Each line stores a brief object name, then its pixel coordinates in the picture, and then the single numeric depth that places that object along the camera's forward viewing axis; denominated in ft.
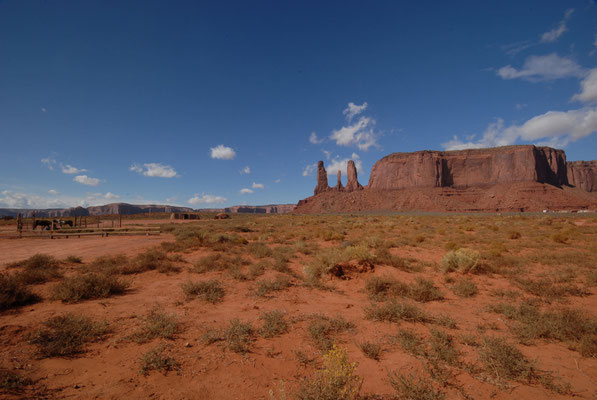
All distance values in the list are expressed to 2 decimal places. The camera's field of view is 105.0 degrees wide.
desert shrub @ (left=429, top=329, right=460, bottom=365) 10.65
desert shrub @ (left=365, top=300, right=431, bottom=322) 14.97
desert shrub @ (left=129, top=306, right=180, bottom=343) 12.30
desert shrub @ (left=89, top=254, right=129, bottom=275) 24.11
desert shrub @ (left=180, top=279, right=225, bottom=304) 18.21
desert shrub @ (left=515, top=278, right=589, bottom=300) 18.43
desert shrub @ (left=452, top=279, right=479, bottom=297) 19.65
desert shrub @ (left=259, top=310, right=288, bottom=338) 12.98
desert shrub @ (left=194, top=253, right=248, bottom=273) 26.45
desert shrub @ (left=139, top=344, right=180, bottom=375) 9.96
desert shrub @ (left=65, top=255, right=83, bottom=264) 27.48
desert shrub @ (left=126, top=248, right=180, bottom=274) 25.15
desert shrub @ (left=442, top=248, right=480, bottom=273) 24.67
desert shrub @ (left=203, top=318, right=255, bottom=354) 11.56
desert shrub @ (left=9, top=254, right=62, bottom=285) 20.08
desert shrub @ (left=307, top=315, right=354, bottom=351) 12.03
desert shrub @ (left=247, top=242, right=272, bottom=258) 32.63
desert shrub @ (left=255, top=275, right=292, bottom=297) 19.88
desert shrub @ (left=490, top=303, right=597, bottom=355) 12.06
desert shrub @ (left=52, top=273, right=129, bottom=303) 16.81
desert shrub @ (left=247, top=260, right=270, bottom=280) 24.35
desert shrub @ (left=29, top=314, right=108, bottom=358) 10.64
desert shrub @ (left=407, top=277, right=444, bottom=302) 18.60
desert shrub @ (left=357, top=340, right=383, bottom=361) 11.21
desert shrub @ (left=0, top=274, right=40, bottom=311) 15.23
